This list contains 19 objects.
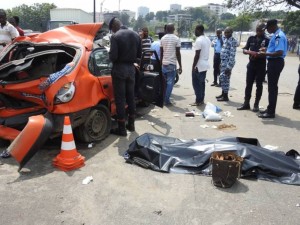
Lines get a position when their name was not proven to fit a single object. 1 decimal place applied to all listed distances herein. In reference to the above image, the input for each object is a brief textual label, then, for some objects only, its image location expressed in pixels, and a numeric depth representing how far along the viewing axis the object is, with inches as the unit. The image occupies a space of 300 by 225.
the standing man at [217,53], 322.9
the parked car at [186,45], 921.5
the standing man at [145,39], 275.2
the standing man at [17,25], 256.1
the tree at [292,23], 1142.1
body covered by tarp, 123.1
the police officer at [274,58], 194.3
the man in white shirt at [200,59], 231.0
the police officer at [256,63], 219.0
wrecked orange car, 134.0
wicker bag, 113.4
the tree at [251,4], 790.8
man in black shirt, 159.1
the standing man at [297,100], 238.2
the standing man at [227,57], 252.0
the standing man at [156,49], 198.7
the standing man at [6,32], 226.0
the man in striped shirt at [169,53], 231.0
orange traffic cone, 130.3
